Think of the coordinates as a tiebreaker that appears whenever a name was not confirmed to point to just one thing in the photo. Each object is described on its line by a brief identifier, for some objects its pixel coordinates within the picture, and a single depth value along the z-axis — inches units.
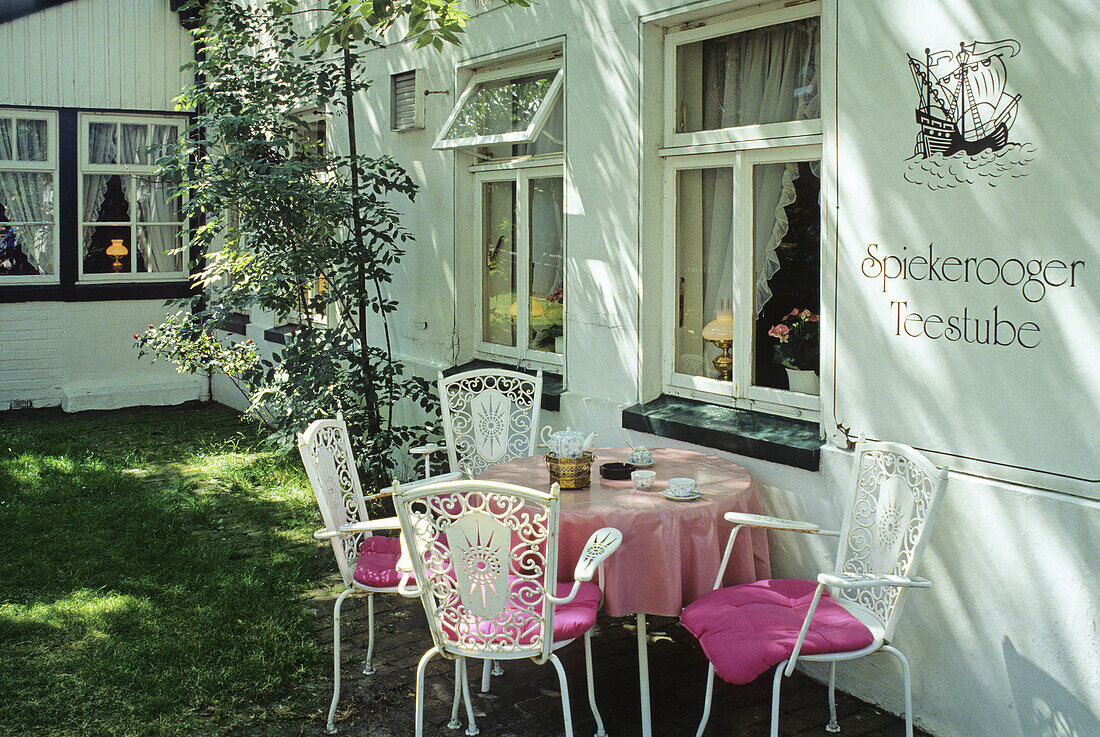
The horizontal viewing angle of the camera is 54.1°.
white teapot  165.9
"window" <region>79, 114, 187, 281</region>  435.6
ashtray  172.2
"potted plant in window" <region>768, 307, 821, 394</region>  179.5
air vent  273.1
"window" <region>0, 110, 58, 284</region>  420.8
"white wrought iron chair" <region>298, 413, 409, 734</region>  158.6
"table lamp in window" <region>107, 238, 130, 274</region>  443.2
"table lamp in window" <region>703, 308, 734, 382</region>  194.9
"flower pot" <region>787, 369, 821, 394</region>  179.8
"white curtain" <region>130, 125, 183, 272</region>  442.6
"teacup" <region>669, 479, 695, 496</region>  158.0
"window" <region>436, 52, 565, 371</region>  236.8
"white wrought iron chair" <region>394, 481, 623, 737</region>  129.7
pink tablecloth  150.9
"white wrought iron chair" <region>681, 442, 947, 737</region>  132.1
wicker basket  164.6
